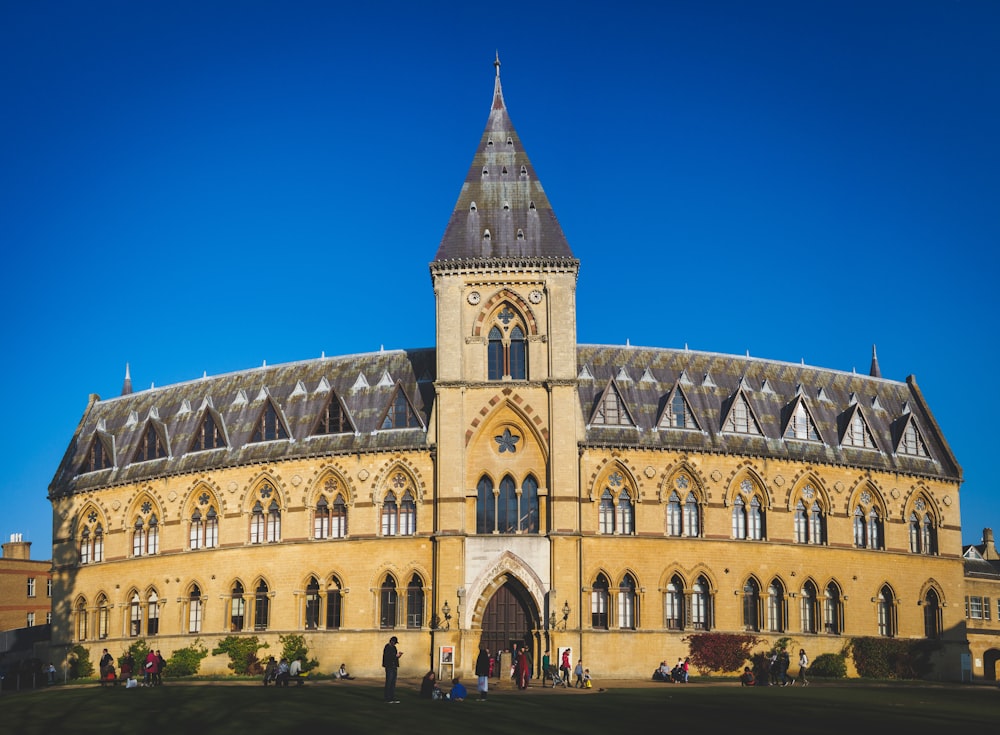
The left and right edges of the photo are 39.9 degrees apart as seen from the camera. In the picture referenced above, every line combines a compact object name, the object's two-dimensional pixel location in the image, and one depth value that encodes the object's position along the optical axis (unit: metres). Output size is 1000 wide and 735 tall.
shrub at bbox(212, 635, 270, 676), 67.06
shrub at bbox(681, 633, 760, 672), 64.56
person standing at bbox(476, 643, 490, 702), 47.22
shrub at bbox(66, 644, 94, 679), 74.62
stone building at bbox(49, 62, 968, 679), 63.84
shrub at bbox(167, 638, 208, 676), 68.50
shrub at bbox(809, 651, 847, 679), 66.50
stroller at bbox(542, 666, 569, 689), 57.66
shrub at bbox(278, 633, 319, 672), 65.88
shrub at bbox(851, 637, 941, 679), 68.31
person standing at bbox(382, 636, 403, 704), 43.81
